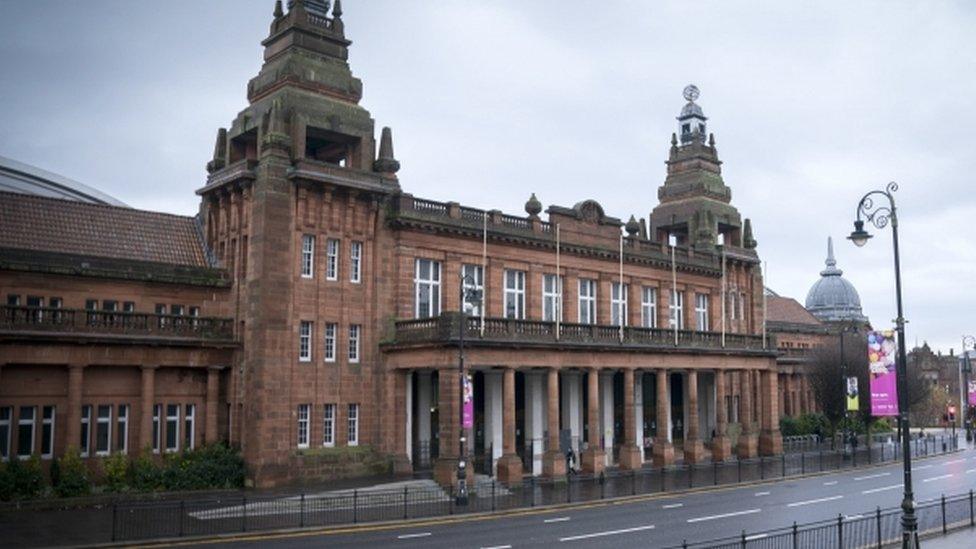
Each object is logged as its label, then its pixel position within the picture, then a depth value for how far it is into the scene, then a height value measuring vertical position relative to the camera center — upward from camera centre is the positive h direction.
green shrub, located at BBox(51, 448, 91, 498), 34.41 -3.88
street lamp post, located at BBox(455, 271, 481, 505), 35.06 -0.99
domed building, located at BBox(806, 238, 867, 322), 123.50 +9.77
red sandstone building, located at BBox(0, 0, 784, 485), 37.84 +2.39
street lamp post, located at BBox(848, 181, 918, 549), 21.98 +0.27
